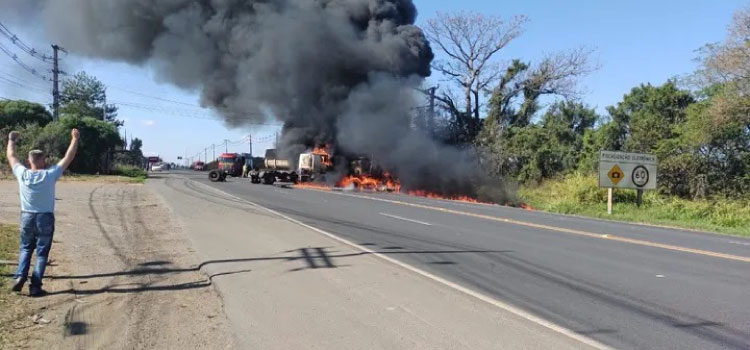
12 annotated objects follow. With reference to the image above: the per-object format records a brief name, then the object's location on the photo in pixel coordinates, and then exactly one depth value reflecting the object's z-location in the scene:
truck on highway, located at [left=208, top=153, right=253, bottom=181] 48.36
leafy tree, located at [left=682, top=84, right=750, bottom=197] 27.55
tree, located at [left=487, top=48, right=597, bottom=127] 48.59
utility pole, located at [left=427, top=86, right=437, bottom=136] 39.08
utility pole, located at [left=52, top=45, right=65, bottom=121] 48.22
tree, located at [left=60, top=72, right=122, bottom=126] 91.25
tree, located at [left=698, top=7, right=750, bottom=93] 26.05
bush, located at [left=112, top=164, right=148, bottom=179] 55.73
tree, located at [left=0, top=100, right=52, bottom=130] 56.53
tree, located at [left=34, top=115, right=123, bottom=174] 43.78
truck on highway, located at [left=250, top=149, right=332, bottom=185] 39.69
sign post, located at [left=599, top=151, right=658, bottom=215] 23.45
